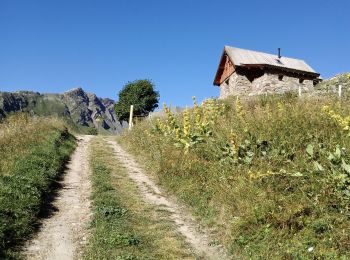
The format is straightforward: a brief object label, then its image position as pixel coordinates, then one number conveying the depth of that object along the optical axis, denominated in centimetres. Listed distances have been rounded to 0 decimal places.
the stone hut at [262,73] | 3941
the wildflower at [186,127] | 1315
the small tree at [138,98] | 4631
